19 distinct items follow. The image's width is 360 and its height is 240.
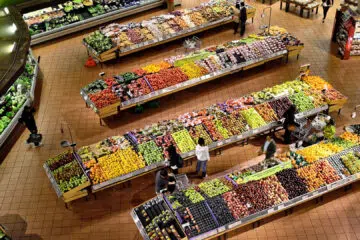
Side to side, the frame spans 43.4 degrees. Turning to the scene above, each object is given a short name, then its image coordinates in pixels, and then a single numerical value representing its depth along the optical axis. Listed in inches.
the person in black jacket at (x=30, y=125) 480.1
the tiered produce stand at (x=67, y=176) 409.1
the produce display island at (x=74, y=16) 673.0
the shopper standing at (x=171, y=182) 390.9
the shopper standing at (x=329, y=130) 438.4
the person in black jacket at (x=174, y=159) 413.7
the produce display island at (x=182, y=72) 511.5
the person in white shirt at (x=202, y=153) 419.2
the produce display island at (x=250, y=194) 365.1
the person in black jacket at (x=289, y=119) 456.1
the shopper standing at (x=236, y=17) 669.3
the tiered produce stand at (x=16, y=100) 499.5
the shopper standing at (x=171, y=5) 729.0
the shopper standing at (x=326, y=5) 680.4
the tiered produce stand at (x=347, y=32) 583.2
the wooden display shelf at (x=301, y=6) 701.3
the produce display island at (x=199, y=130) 428.1
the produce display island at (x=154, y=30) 607.2
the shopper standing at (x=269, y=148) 415.2
